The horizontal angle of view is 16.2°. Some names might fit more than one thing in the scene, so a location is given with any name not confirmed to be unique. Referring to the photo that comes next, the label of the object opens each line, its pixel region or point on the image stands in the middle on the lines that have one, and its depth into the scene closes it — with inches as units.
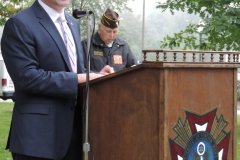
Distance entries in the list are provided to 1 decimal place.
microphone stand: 178.2
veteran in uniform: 281.1
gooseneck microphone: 183.6
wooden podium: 164.0
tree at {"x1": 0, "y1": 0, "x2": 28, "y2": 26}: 741.2
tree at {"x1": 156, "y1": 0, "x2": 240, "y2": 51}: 663.4
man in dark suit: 178.4
